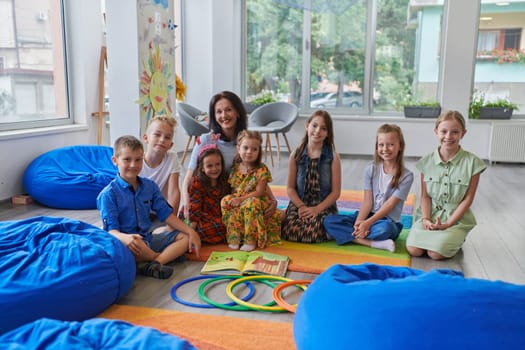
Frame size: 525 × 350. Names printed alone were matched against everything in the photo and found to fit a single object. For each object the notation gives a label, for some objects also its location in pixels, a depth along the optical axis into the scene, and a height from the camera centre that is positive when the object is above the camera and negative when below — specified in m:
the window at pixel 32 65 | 4.61 +0.15
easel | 5.59 -0.01
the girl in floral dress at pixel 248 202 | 3.07 -0.73
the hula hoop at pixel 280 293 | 2.20 -0.97
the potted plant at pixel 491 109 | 7.20 -0.32
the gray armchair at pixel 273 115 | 7.05 -0.45
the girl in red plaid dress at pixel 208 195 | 3.17 -0.71
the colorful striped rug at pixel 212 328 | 1.91 -0.99
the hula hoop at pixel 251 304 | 2.21 -0.98
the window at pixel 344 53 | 7.56 +0.49
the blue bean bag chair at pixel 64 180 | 4.16 -0.83
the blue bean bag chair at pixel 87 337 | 1.37 -0.72
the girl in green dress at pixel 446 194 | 2.97 -0.66
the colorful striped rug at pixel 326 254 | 2.83 -1.01
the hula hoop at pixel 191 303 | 2.26 -1.00
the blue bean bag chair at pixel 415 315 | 1.42 -0.68
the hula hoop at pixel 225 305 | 2.23 -0.99
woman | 3.29 -0.30
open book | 2.69 -0.99
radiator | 6.87 -0.76
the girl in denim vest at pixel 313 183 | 3.27 -0.66
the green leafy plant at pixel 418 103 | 7.26 -0.25
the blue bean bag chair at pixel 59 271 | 1.92 -0.78
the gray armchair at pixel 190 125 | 6.12 -0.51
